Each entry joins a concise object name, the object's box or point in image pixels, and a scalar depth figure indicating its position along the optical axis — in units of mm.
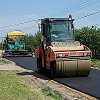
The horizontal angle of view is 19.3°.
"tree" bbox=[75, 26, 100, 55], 32156
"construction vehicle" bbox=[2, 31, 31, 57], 35156
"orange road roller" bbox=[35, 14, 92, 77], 13164
